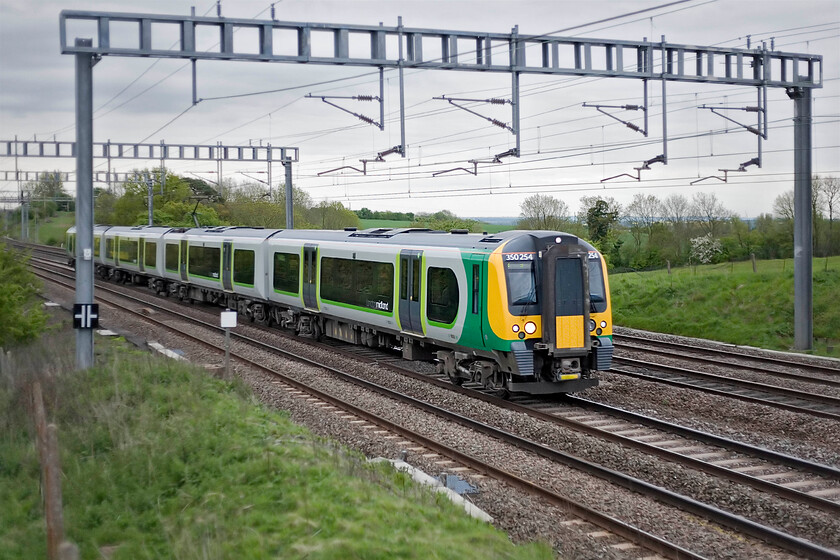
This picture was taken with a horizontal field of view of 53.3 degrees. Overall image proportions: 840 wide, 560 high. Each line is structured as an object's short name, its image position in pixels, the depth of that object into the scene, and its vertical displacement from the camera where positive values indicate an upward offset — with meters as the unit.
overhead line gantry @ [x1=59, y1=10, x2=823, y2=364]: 14.73 +4.07
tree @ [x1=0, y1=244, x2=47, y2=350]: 16.69 -0.87
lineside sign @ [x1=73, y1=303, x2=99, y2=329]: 14.80 -0.93
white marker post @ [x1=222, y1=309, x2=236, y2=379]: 16.08 -1.11
